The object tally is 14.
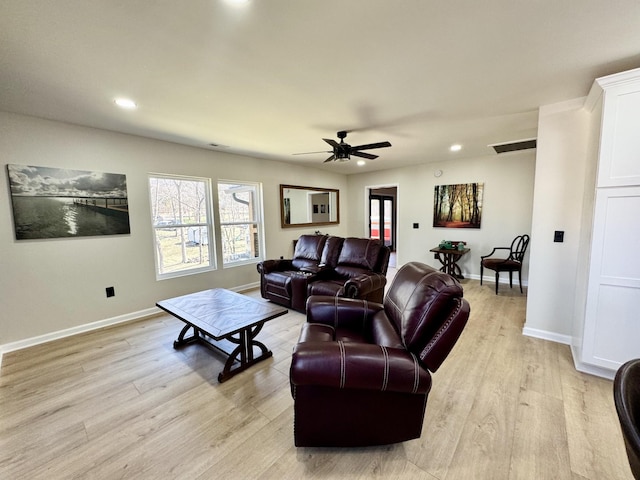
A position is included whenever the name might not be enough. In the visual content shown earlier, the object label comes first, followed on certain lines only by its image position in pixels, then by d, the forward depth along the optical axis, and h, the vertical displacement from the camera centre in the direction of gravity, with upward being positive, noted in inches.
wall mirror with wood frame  213.0 +10.0
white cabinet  76.2 -6.3
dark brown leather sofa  130.6 -29.4
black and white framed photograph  106.0 +8.1
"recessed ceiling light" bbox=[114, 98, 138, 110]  93.3 +42.0
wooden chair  164.2 -29.8
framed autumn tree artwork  199.5 +7.5
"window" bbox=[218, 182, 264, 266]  176.2 -2.3
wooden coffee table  86.0 -33.8
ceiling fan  123.5 +32.5
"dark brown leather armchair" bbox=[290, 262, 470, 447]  52.9 -31.6
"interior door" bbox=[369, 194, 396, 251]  335.1 -2.5
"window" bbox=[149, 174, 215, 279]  147.2 -2.9
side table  191.9 -33.1
